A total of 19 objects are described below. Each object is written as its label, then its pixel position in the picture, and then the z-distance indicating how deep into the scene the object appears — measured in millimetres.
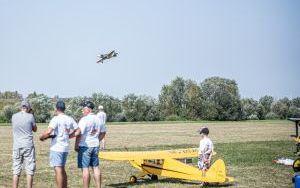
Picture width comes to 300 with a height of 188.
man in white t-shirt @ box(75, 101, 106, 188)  11242
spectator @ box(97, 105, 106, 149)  22031
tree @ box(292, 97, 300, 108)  106125
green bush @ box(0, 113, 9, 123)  73812
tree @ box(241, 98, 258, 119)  101862
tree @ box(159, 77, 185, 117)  103688
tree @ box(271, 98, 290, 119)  102125
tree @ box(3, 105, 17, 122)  74425
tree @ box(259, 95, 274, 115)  106531
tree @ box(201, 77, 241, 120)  100000
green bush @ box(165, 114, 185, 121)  92500
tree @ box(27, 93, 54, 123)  77312
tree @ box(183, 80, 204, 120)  100812
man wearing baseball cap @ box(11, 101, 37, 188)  11195
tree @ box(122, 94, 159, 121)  88312
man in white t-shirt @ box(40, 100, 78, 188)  10734
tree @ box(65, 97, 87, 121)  76812
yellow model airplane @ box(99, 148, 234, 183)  13047
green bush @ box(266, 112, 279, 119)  101250
